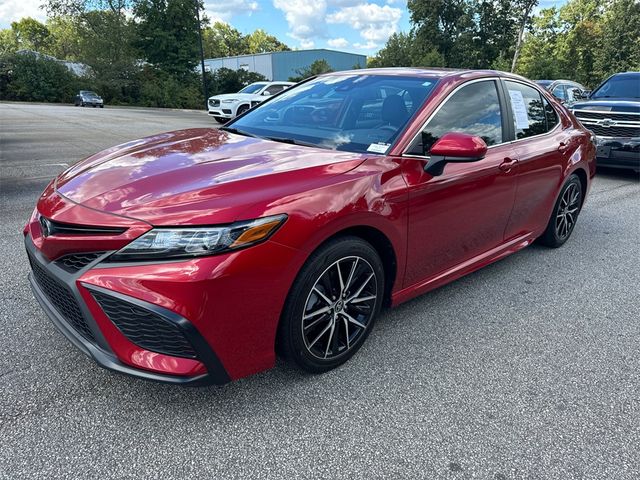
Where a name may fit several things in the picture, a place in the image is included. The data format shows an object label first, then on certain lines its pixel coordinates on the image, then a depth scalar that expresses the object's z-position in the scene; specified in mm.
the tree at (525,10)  40803
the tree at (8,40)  85150
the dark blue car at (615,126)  7672
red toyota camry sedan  1914
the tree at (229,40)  104688
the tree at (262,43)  115950
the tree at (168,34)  44406
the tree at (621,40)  34656
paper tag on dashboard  2684
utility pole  36594
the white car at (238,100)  17766
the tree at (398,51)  39969
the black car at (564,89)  15673
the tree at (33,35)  89750
